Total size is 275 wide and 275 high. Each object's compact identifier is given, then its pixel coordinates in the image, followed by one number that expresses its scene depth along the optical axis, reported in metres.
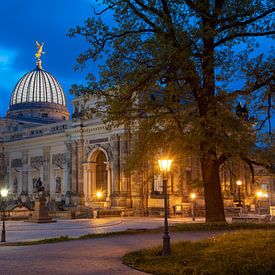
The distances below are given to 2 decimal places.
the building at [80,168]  45.34
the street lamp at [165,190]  13.93
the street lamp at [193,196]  40.91
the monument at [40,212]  35.91
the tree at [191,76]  19.39
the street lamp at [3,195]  21.63
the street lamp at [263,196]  56.72
